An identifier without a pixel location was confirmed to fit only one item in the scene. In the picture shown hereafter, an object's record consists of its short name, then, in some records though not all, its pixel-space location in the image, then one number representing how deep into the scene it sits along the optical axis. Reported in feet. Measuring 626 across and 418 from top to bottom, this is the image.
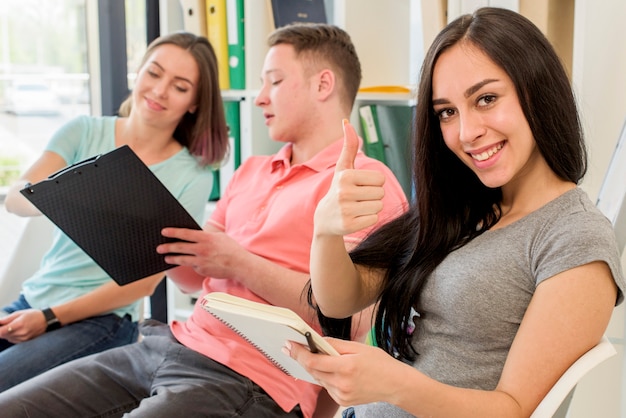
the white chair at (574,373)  3.18
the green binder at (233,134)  8.67
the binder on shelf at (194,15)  8.51
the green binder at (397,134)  7.68
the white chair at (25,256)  6.84
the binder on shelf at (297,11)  8.20
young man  4.70
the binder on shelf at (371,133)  7.75
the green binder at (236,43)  8.33
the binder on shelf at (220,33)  8.43
